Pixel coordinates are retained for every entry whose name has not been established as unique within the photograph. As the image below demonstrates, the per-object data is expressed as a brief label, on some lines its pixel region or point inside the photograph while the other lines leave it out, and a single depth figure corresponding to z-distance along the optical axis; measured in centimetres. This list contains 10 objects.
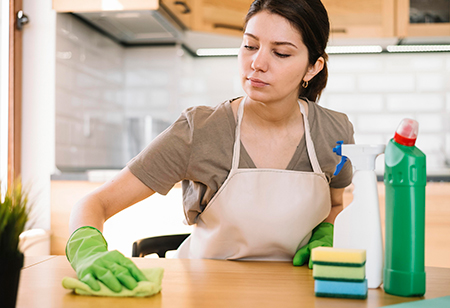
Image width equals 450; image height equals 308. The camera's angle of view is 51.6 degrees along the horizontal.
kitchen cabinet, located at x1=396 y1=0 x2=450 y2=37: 272
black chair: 128
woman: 112
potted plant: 56
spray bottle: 78
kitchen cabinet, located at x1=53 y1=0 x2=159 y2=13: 237
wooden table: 71
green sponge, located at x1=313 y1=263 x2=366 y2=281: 72
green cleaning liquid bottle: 71
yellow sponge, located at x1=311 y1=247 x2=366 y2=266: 71
